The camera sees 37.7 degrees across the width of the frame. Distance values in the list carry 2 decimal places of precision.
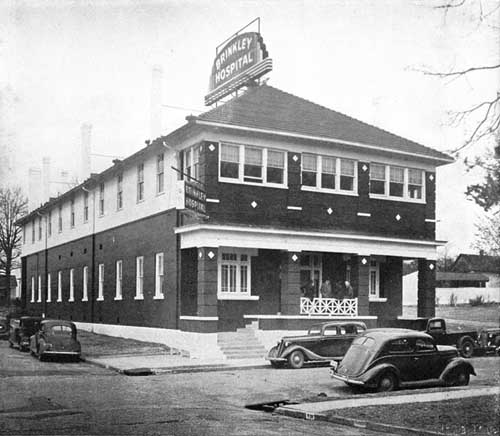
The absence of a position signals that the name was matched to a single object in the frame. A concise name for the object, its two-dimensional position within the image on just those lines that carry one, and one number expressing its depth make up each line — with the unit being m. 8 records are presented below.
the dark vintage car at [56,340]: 24.55
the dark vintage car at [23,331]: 29.44
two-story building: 25.94
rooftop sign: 29.03
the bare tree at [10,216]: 55.25
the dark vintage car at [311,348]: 21.42
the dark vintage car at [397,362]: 16.33
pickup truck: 24.38
